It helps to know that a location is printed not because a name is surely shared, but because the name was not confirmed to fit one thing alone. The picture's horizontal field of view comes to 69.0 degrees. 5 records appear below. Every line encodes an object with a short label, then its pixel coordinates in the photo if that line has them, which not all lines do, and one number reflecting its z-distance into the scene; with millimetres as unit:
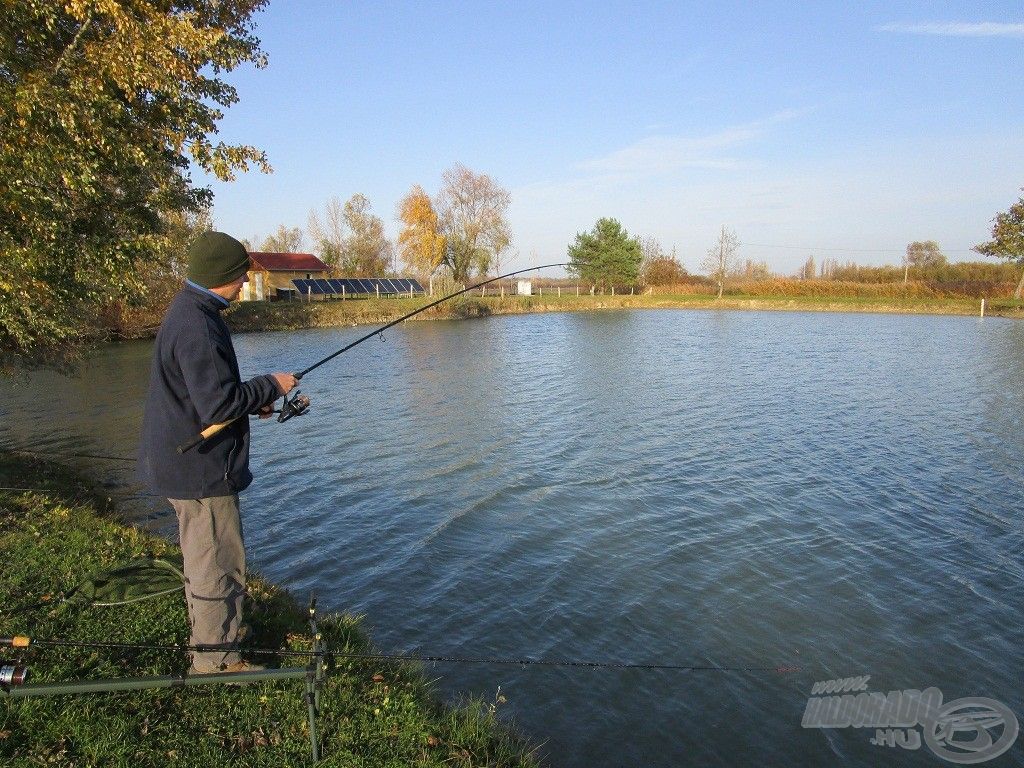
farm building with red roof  63438
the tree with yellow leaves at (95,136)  8547
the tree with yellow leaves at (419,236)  70688
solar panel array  65750
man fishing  4020
